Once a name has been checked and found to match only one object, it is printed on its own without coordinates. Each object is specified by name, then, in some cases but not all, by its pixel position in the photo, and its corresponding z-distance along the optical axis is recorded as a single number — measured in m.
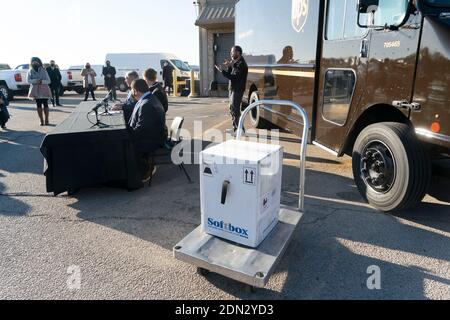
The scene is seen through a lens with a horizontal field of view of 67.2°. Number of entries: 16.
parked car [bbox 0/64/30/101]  16.47
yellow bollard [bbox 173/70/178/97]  18.77
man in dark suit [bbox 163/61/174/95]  18.87
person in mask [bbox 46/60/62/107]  12.62
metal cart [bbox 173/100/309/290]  2.34
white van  23.04
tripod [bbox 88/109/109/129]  4.44
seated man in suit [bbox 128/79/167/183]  4.30
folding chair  4.64
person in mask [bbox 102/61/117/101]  14.58
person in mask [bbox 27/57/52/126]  8.68
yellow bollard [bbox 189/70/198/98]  17.43
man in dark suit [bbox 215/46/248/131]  7.01
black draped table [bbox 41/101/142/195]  3.99
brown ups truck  3.01
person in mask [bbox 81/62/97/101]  14.30
